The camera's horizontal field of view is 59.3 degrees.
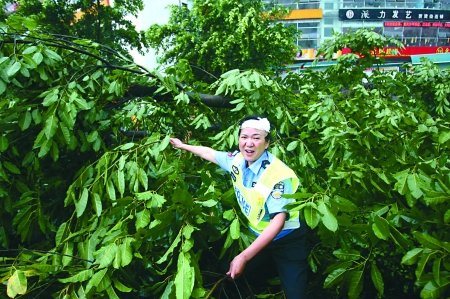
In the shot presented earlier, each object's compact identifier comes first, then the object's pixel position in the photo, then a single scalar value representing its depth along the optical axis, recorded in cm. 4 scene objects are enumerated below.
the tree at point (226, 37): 1579
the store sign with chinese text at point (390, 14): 2580
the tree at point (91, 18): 1378
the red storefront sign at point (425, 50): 2633
